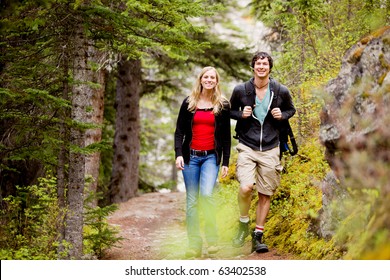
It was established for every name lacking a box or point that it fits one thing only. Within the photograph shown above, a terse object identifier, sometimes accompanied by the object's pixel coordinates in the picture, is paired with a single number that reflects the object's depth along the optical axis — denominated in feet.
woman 43.83
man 43.16
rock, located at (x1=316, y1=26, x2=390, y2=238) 31.68
